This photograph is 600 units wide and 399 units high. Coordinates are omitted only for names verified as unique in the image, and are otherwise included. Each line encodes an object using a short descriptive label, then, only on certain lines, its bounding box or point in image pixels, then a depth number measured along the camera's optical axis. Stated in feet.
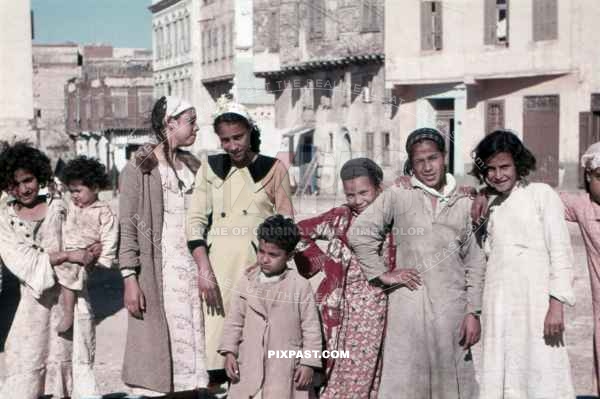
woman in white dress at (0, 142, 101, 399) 19.62
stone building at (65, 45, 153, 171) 219.41
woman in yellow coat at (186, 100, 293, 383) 18.08
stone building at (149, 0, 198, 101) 196.44
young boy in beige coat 17.25
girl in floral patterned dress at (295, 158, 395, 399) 17.69
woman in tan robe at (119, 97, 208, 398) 18.39
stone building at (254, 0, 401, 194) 123.85
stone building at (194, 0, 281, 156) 165.07
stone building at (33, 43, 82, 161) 234.79
